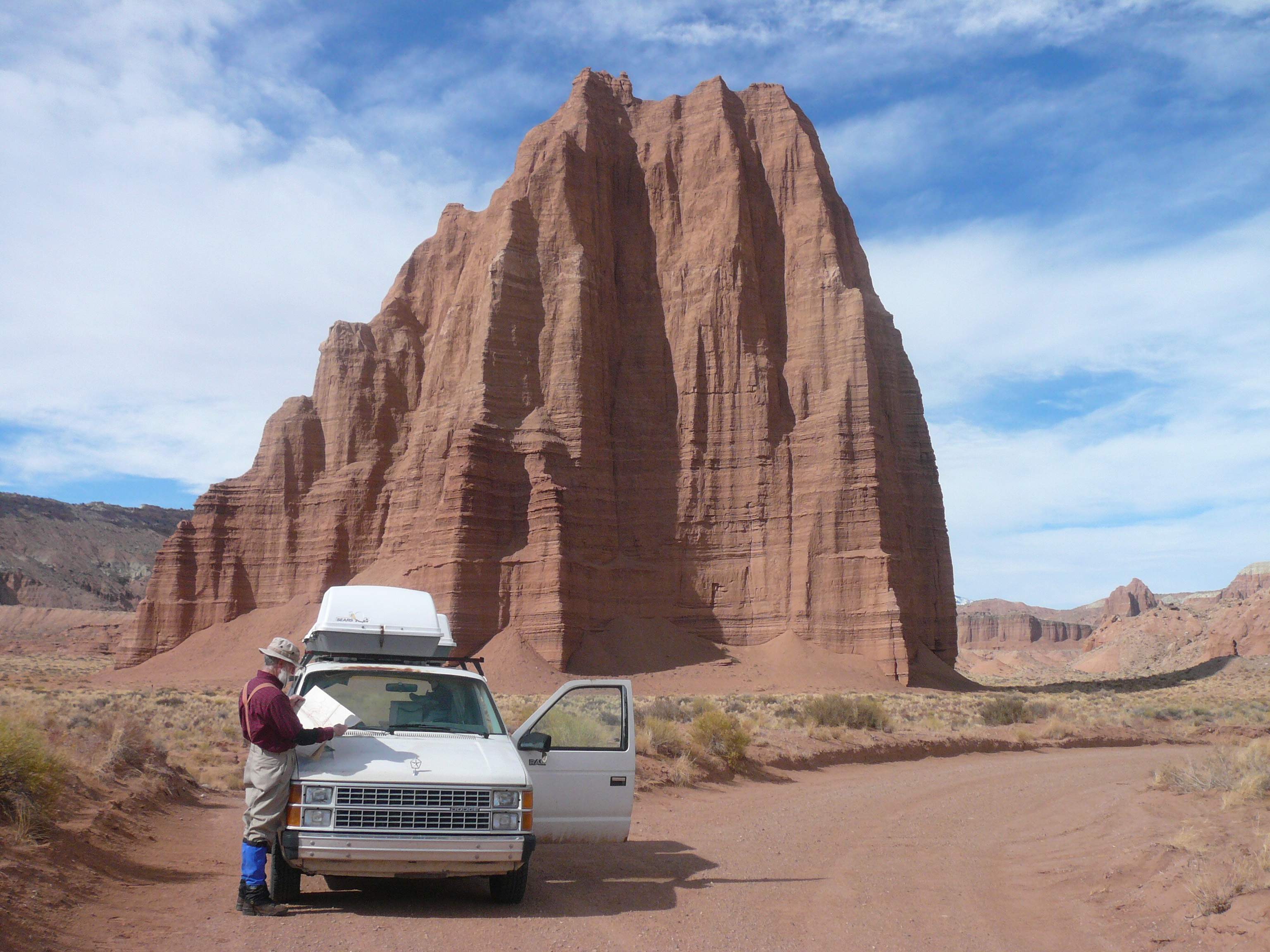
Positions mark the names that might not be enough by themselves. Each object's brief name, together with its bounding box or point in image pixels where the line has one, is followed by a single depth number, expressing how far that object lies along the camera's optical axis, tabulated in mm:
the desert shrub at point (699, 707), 19819
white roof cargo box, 9047
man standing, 6715
